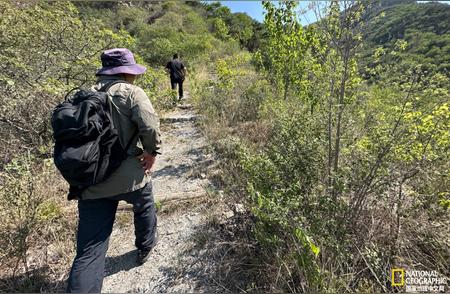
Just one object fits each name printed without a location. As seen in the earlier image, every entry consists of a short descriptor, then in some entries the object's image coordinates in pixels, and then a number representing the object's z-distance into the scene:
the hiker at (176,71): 7.63
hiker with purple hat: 1.52
